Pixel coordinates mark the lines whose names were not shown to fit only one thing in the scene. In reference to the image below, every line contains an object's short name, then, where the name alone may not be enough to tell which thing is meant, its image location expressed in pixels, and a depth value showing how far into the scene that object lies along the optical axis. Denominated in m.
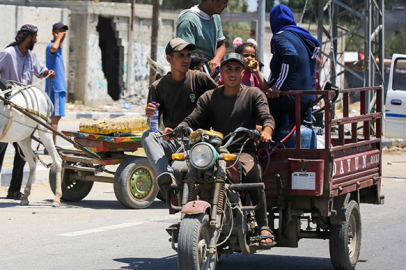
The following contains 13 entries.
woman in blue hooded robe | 10.98
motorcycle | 8.66
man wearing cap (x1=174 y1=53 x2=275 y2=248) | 9.78
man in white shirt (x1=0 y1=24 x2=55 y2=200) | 17.22
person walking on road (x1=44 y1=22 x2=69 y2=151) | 22.22
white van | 26.56
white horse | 16.21
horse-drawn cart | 15.97
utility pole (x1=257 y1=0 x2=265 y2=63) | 28.20
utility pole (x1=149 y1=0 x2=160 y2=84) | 47.32
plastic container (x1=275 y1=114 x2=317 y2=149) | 10.64
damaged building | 46.57
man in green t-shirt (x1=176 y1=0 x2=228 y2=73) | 13.85
